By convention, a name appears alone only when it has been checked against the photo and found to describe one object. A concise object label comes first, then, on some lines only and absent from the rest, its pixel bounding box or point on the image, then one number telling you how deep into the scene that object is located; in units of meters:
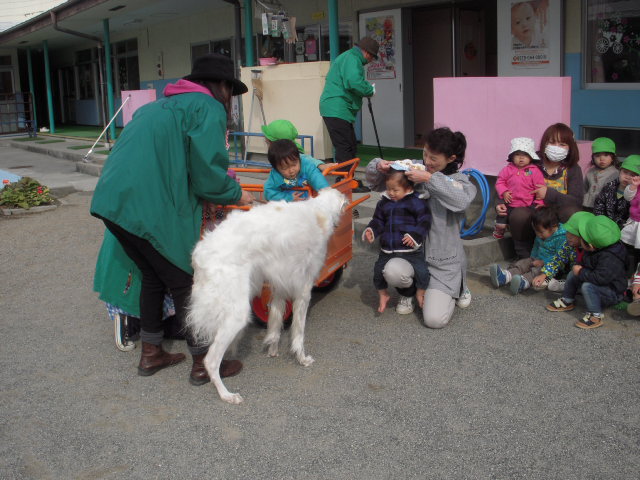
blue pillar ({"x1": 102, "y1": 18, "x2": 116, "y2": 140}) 17.33
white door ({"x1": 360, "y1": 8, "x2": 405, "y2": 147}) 11.93
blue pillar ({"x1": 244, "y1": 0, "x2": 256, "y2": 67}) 11.99
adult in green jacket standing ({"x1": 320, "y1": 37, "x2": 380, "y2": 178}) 8.31
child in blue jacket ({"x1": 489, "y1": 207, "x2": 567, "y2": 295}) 5.32
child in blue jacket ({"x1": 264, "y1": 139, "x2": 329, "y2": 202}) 4.70
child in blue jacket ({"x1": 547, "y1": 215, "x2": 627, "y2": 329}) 4.57
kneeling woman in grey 4.64
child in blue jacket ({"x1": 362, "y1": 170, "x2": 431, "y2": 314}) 4.85
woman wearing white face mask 5.59
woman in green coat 3.69
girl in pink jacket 5.79
